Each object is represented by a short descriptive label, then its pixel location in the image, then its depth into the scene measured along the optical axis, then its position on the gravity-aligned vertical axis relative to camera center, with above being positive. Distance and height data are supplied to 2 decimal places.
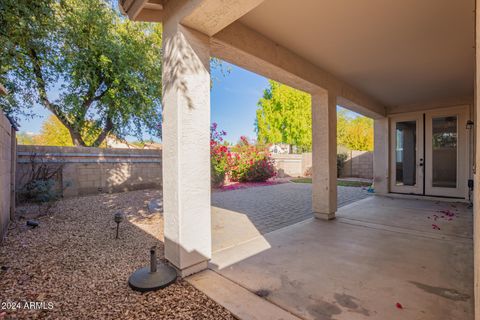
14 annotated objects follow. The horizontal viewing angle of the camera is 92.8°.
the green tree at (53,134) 17.75 +2.01
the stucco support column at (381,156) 7.47 +0.05
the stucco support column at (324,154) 4.61 +0.08
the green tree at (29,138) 19.51 +1.80
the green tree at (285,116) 21.14 +3.96
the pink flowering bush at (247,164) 11.14 -0.30
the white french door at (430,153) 6.45 +0.13
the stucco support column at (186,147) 2.36 +0.12
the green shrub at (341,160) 14.03 -0.15
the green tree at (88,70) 6.48 +2.93
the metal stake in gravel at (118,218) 3.30 -0.86
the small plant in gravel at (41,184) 4.55 -0.54
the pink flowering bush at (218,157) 9.50 +0.05
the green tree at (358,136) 19.58 +1.86
